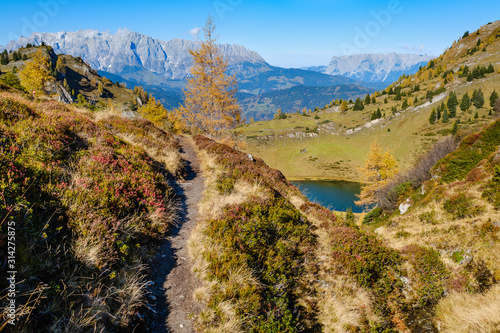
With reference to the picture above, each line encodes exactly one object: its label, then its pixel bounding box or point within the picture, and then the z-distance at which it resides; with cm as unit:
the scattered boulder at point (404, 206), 2023
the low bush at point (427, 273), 806
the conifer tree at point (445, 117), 10803
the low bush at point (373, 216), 2705
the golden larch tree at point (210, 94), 2591
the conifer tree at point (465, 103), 11088
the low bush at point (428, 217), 1435
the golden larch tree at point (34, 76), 4372
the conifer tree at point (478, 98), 10919
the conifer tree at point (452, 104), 11012
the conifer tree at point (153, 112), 4899
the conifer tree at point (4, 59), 16795
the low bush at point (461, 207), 1258
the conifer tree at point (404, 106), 14245
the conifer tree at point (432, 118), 11014
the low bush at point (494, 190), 1213
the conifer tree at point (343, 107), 17838
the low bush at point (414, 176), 2634
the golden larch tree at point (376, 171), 5491
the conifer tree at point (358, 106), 16750
